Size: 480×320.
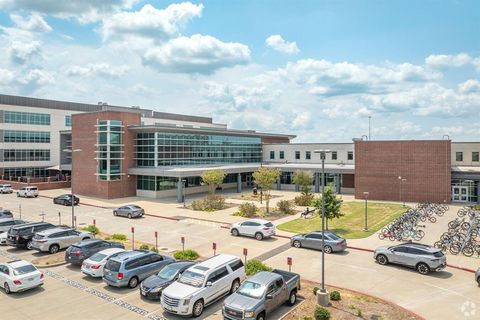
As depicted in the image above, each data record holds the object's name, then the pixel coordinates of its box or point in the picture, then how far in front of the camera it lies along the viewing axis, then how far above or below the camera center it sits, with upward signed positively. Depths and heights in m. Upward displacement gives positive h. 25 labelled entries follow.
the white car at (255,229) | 29.08 -5.75
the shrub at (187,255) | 23.18 -6.23
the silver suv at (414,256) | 20.86 -5.85
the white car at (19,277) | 17.98 -5.95
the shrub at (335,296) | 16.89 -6.41
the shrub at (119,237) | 28.59 -6.21
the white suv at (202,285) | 15.14 -5.69
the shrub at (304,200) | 46.16 -5.29
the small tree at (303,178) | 48.88 -2.68
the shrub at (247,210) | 39.03 -5.64
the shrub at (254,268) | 19.70 -5.97
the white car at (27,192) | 53.56 -4.98
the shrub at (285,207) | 40.81 -5.49
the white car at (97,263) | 20.00 -5.82
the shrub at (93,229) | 30.55 -6.05
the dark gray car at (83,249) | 22.45 -5.79
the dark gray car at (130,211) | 38.44 -5.66
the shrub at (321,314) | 14.61 -6.29
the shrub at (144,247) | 24.40 -6.01
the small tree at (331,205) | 30.69 -3.93
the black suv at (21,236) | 26.77 -5.73
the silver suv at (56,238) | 25.45 -5.81
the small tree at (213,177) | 46.78 -2.43
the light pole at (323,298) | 16.33 -6.28
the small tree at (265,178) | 43.62 -2.33
